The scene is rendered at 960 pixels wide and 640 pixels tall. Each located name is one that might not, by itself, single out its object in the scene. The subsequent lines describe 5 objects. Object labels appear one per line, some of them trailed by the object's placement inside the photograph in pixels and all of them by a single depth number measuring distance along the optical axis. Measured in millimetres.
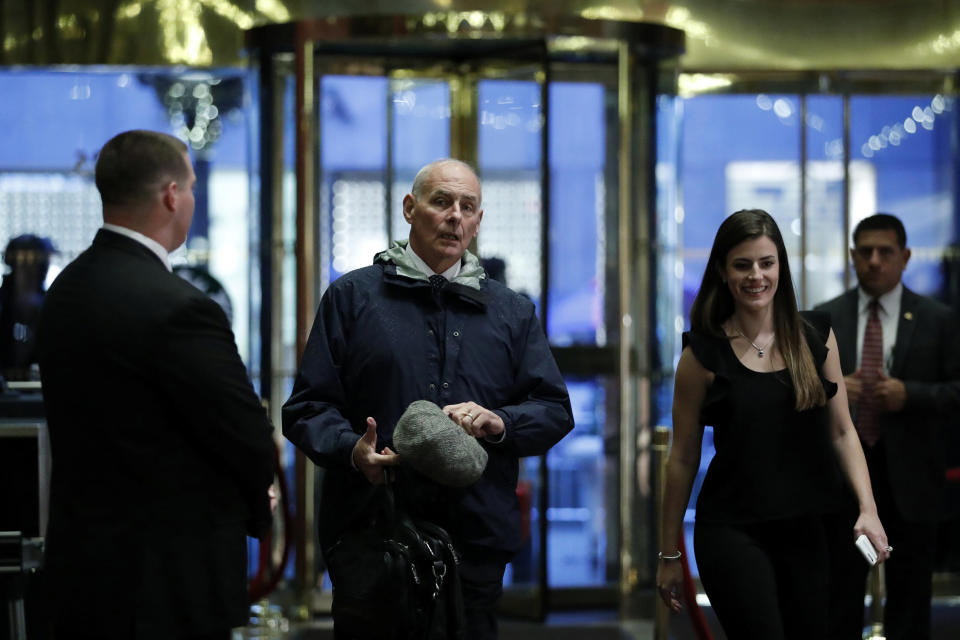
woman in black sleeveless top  7156
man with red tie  10469
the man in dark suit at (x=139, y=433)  5816
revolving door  13836
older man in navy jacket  7051
